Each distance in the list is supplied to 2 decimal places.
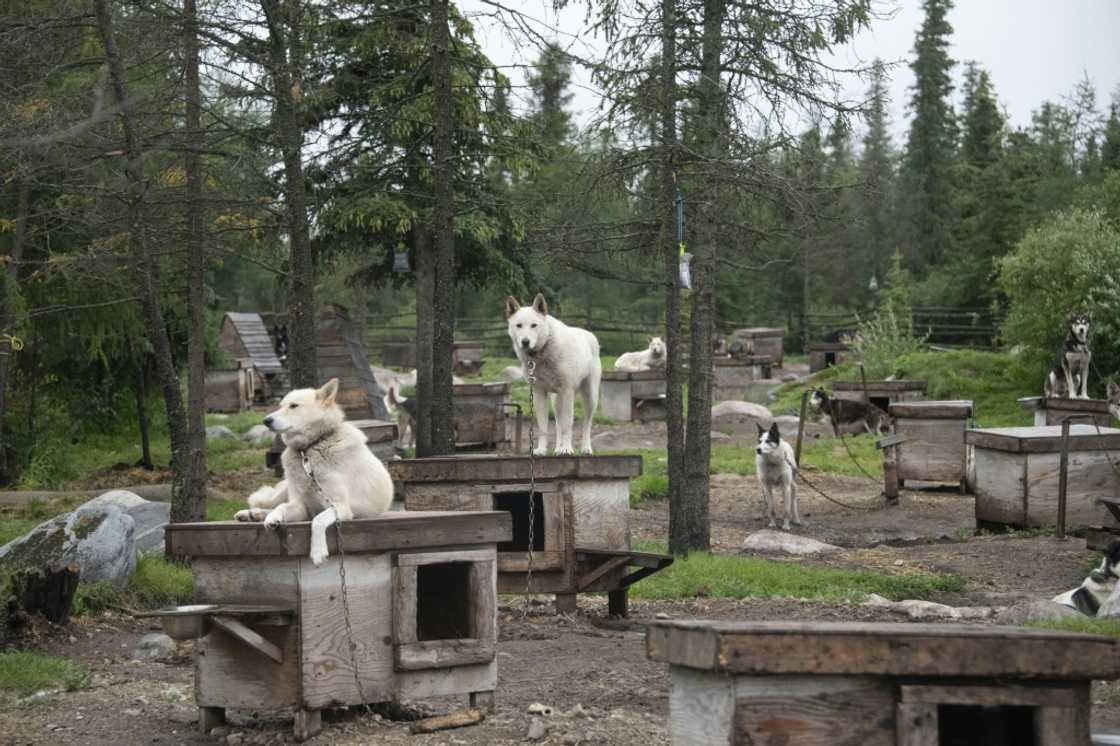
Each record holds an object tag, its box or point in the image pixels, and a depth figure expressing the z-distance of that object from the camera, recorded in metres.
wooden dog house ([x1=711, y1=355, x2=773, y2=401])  34.69
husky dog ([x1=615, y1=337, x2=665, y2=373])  31.77
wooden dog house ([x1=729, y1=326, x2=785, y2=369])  43.50
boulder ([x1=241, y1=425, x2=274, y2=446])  25.42
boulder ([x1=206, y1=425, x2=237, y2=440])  26.20
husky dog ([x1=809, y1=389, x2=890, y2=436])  25.98
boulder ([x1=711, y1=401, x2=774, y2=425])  28.36
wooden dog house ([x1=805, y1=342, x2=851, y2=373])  39.25
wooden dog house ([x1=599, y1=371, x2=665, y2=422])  29.06
